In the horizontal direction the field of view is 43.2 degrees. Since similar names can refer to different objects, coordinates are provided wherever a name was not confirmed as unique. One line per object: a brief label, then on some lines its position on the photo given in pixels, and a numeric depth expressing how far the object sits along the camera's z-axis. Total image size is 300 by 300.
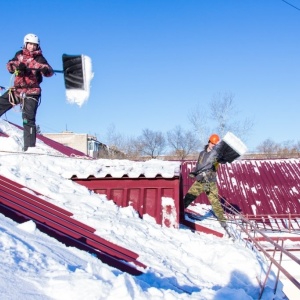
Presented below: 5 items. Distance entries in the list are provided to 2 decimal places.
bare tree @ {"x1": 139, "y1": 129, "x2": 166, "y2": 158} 51.76
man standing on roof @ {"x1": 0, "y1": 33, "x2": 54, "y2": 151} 6.17
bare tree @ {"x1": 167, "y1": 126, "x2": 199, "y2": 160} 49.12
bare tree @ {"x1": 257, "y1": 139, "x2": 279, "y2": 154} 54.75
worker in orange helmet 6.97
